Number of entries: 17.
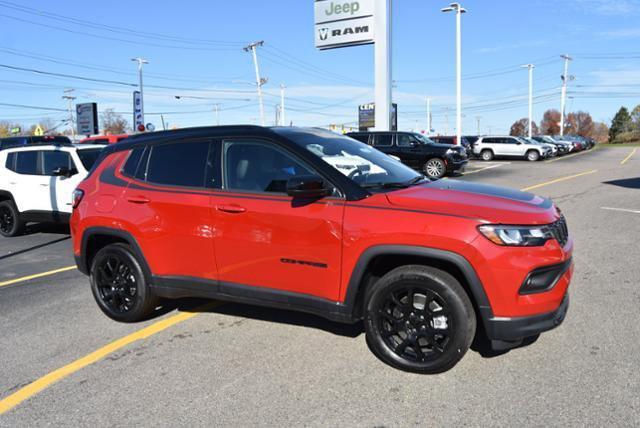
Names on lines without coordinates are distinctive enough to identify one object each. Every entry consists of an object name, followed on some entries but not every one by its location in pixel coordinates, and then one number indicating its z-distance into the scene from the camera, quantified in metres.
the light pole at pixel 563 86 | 64.22
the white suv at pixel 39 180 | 9.14
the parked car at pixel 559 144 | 40.75
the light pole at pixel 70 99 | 89.75
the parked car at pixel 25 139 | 13.55
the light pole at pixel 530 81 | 56.72
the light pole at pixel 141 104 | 49.22
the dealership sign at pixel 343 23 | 25.14
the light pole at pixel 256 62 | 54.97
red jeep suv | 3.34
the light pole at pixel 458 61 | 33.78
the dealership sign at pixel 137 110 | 49.03
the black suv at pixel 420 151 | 20.09
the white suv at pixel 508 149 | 34.19
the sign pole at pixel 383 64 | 24.27
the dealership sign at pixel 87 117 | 53.58
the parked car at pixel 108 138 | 20.12
